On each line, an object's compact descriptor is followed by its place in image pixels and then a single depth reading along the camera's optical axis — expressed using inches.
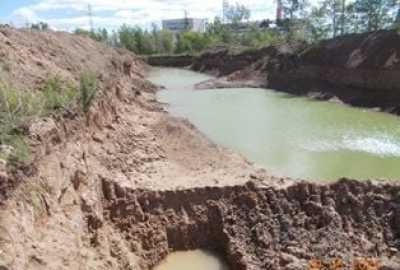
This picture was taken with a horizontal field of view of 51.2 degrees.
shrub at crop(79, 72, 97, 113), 492.0
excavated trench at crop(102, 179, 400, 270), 366.6
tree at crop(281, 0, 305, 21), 1879.9
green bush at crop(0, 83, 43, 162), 292.4
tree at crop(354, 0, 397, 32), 1341.0
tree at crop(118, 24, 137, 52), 2573.8
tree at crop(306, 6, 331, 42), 1533.0
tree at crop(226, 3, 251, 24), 2694.4
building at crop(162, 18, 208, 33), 4584.2
